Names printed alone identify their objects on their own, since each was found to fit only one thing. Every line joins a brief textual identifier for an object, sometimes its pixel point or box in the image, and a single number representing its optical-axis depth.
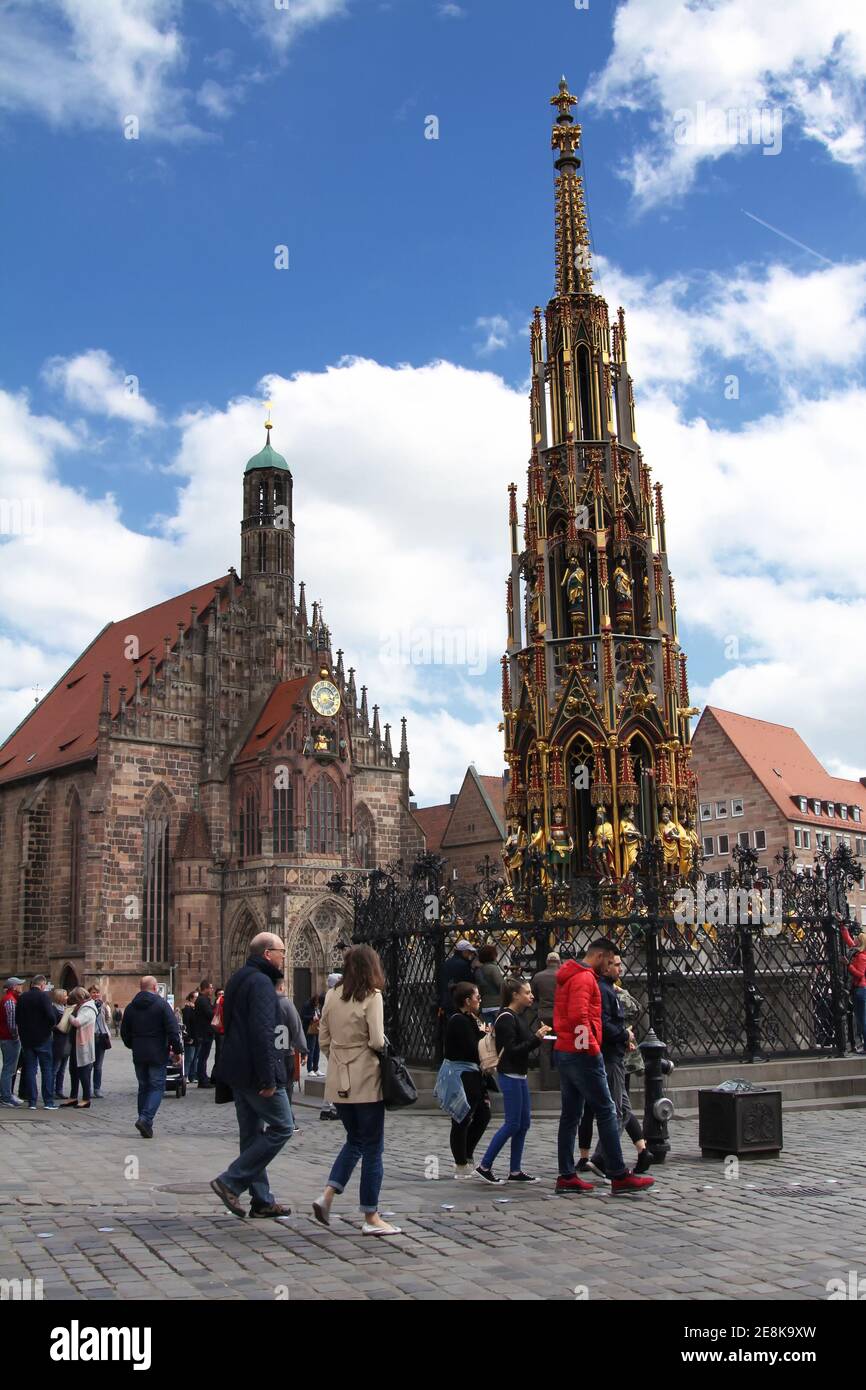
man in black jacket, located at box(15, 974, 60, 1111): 16.05
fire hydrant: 9.73
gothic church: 48.28
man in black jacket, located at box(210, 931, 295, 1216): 7.77
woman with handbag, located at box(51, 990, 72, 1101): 17.23
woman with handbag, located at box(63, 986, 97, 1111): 17.05
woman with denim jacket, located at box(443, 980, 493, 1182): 9.96
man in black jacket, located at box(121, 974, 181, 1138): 13.29
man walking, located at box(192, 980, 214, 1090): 19.30
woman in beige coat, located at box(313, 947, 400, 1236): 7.50
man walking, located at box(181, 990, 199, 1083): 19.61
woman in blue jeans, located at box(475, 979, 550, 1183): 9.60
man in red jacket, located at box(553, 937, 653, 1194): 8.62
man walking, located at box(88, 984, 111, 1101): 18.86
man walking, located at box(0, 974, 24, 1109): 16.67
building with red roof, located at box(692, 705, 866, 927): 54.28
